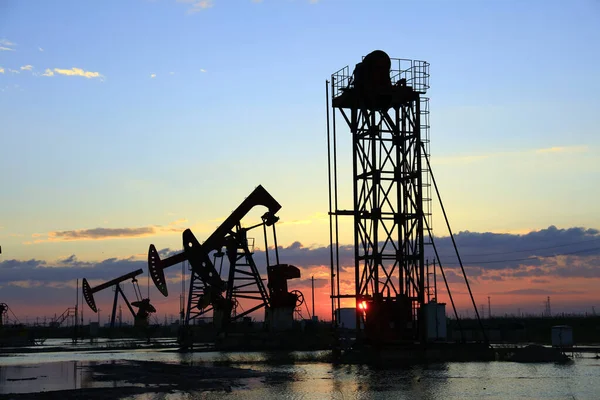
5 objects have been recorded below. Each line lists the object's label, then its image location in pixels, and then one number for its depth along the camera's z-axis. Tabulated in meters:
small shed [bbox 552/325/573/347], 43.81
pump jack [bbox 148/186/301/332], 53.50
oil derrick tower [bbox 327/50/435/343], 36.94
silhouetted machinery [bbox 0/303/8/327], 67.70
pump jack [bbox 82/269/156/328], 83.56
